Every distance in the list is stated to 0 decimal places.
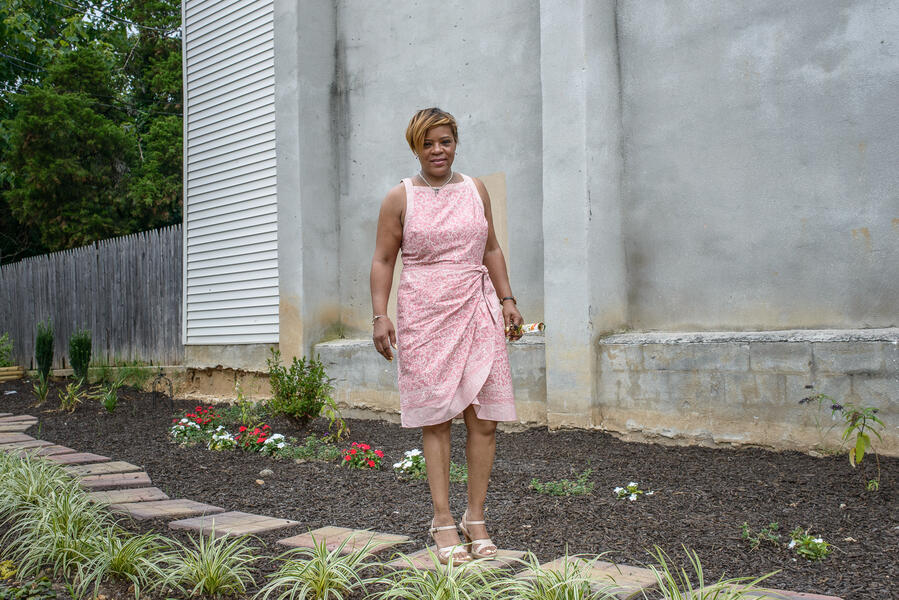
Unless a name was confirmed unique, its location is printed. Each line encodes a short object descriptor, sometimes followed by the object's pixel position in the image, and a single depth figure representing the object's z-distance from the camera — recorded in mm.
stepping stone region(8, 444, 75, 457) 4688
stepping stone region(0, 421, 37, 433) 6262
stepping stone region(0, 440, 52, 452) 5066
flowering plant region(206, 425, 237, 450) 5078
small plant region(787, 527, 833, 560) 2574
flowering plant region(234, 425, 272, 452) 4992
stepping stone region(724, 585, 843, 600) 1977
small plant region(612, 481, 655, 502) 3506
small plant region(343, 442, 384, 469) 4387
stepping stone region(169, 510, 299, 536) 2969
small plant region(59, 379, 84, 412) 7301
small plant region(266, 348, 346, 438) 5473
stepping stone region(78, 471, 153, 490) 3842
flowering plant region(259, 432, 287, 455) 4848
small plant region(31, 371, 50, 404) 8052
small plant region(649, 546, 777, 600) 1825
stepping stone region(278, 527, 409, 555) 2709
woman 2602
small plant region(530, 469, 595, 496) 3609
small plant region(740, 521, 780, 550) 2717
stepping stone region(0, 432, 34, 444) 5555
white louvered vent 7402
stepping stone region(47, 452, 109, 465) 4508
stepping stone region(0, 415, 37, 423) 6906
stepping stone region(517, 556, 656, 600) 2072
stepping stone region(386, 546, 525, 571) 2344
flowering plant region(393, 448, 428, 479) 4094
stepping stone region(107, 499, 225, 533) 3264
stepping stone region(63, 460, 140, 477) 4062
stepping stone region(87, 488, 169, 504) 3478
